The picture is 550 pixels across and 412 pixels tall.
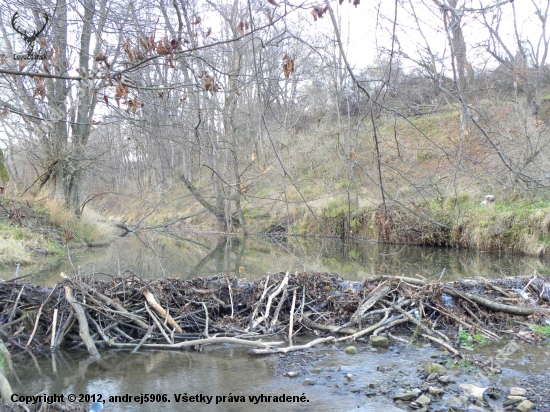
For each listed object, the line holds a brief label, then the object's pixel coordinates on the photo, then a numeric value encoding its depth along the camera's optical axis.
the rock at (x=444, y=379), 4.29
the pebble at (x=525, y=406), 3.74
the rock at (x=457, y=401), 3.87
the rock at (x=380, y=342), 5.43
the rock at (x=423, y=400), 3.93
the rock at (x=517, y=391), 4.01
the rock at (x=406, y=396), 4.03
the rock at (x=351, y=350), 5.21
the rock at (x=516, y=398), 3.89
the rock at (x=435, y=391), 4.07
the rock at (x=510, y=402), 3.87
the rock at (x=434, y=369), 4.51
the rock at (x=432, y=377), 4.36
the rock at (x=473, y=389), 4.00
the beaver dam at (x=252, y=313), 5.47
